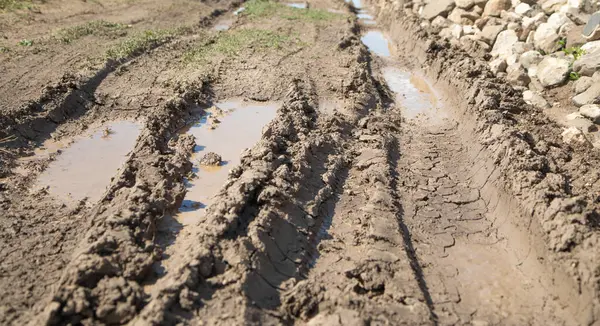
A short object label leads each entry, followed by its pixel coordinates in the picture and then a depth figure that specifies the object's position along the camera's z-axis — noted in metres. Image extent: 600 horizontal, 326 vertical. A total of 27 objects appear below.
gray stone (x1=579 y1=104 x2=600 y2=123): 8.54
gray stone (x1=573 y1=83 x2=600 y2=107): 8.85
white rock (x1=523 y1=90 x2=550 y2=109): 9.59
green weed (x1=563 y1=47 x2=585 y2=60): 10.07
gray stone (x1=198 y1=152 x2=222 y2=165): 7.77
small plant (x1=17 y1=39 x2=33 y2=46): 12.06
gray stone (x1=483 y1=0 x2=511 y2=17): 13.74
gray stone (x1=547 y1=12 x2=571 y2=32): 11.20
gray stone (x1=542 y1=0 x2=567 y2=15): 12.01
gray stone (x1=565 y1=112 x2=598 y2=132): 8.47
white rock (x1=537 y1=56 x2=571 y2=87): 9.91
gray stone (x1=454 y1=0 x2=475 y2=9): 14.80
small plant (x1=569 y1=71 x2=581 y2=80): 9.78
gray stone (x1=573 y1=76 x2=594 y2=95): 9.28
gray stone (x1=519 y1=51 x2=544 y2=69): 10.78
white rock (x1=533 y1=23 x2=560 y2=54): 10.91
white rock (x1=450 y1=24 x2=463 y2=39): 14.16
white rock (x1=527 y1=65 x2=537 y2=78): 10.58
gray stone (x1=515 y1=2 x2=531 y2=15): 12.65
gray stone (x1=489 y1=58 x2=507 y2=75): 11.38
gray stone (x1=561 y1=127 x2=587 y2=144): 7.99
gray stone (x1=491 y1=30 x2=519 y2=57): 12.01
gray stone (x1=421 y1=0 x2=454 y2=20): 16.02
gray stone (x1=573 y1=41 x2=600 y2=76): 9.34
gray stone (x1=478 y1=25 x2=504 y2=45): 12.92
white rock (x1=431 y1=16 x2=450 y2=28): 15.45
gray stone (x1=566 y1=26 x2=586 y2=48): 10.38
